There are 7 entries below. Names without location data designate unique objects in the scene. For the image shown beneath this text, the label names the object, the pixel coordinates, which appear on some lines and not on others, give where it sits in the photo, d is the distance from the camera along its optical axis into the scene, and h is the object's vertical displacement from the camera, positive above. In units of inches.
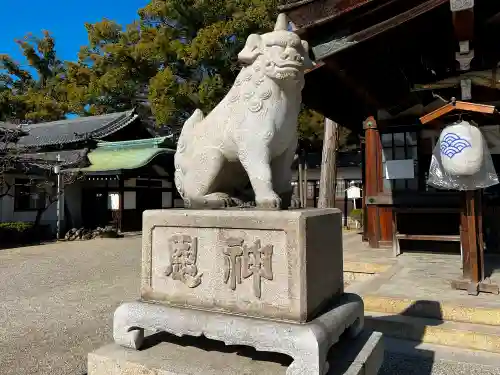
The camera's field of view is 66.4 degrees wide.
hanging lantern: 165.3 +18.9
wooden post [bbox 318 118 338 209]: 389.7 +38.2
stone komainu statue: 91.7 +17.8
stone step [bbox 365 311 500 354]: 131.6 -47.7
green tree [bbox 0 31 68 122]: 908.6 +315.4
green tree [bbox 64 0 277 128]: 596.1 +258.6
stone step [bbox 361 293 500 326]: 139.9 -42.6
